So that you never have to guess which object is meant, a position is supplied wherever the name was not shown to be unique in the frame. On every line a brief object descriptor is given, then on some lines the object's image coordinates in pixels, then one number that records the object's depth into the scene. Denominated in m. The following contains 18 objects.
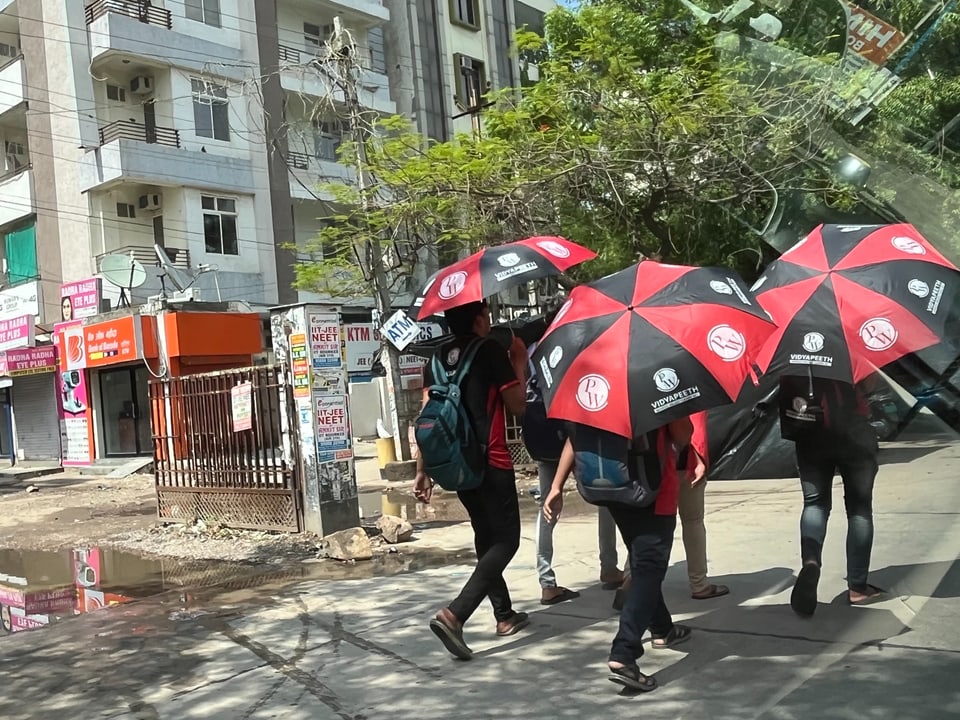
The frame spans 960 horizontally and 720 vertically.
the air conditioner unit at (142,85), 23.05
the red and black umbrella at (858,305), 4.07
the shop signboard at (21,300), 23.91
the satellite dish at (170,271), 19.56
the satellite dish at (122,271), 19.03
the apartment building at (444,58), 28.53
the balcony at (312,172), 25.03
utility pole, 13.64
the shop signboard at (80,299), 21.02
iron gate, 8.66
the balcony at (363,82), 25.17
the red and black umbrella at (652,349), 3.50
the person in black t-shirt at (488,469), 4.28
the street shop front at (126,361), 18.98
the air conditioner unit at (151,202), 22.81
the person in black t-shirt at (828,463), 4.35
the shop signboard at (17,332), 22.42
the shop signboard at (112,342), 19.34
